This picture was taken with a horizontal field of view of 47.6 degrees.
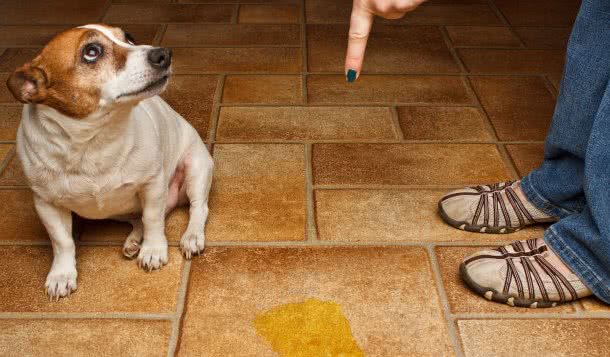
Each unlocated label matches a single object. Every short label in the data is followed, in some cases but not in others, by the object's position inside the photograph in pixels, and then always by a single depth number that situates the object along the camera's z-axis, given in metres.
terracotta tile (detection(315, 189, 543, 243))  2.04
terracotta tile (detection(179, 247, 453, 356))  1.66
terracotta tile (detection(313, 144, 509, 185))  2.32
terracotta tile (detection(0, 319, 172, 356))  1.63
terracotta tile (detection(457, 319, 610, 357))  1.64
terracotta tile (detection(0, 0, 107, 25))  3.60
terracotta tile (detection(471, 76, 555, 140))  2.64
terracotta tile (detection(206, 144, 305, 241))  2.06
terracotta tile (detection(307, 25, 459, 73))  3.15
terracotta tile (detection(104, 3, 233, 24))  3.63
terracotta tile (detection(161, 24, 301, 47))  3.38
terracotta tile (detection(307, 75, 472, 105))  2.86
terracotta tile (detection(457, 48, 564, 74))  3.13
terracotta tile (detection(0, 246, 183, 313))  1.77
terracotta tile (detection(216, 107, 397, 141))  2.59
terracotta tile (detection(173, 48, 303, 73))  3.11
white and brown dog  1.57
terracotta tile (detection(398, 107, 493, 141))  2.59
